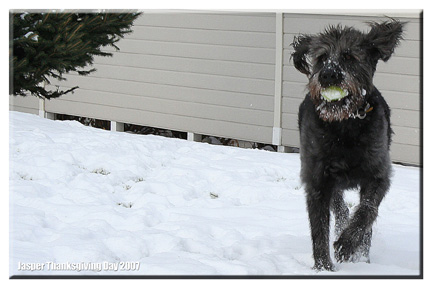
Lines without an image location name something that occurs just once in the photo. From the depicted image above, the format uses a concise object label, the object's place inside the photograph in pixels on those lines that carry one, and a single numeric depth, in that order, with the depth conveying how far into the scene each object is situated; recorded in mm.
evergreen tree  5867
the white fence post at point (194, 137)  10492
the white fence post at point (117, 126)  11445
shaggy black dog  4273
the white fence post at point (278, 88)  9180
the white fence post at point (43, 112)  12070
